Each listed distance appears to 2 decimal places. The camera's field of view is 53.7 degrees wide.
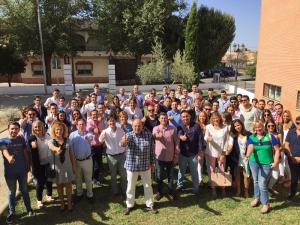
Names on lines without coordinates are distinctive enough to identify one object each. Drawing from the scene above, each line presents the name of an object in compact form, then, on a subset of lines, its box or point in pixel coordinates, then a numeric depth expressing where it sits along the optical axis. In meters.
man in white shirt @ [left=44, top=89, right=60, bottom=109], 9.08
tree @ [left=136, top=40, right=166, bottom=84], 25.42
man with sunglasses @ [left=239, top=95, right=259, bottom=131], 7.58
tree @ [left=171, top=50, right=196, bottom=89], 24.83
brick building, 13.52
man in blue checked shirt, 5.45
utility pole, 23.41
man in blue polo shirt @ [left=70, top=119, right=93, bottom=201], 5.74
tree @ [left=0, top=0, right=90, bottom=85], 25.50
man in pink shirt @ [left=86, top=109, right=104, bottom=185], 6.62
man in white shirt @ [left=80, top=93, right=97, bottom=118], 8.48
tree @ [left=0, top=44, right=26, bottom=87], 26.86
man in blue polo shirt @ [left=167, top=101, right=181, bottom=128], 6.56
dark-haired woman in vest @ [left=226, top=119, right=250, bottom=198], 5.96
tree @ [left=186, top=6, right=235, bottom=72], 29.91
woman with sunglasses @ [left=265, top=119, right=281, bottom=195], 5.66
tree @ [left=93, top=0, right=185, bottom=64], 27.53
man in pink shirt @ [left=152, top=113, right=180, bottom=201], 5.88
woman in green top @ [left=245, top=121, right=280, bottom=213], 5.45
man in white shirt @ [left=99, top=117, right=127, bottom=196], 6.00
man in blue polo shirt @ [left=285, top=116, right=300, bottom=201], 5.75
